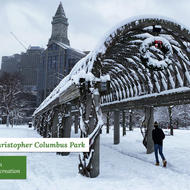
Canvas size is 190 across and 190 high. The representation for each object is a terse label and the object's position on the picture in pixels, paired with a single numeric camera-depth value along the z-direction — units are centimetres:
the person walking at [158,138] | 903
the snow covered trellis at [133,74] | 703
